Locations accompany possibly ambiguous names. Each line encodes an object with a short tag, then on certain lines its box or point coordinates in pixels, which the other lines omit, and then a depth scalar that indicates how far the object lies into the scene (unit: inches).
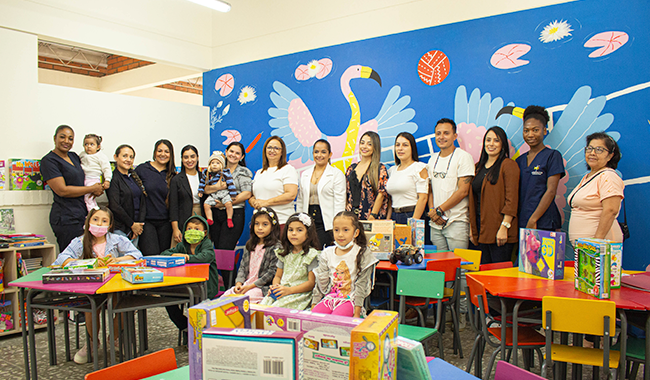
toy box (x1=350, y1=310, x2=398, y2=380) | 42.2
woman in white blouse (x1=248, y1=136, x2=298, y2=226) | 188.9
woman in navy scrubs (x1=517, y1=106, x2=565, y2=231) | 159.6
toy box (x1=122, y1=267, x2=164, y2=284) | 116.0
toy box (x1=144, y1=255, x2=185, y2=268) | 142.8
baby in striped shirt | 196.5
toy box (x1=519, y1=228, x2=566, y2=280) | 117.9
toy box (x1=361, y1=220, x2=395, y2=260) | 147.5
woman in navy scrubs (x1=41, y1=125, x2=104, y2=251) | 186.2
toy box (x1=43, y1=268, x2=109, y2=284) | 117.2
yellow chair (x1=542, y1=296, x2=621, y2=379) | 88.5
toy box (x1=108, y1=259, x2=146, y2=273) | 132.6
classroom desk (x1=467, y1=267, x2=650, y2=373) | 94.3
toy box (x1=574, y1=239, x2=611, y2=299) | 97.3
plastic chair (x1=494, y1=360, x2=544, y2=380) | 58.8
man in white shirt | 176.7
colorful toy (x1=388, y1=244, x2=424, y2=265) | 140.3
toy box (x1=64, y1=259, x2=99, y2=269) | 125.4
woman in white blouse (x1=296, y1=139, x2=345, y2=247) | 183.5
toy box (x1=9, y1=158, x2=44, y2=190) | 194.0
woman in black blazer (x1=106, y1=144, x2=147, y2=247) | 190.2
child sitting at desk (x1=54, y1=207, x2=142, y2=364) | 140.6
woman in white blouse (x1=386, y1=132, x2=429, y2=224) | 179.8
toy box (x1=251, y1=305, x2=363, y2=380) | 45.3
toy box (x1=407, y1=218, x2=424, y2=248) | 149.2
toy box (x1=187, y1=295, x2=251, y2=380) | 49.2
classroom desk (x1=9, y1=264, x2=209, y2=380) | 112.0
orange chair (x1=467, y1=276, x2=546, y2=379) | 105.0
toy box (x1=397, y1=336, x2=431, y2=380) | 47.0
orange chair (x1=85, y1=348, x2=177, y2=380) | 61.6
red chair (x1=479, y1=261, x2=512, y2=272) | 145.0
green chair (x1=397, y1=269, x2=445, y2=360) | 122.3
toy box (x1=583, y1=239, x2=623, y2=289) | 99.4
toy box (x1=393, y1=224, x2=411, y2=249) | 150.7
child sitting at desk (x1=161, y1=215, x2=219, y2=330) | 151.9
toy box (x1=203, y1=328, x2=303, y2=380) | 43.6
